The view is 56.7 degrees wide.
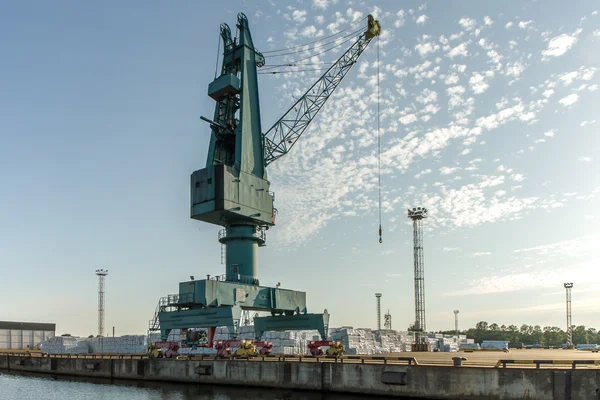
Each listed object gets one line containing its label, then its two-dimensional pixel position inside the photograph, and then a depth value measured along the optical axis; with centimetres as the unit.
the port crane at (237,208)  4200
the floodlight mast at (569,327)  10338
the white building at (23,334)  11319
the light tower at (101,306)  8831
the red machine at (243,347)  3981
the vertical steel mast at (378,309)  10650
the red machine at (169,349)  4447
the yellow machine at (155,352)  4500
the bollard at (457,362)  2867
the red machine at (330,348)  3912
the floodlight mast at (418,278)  7734
